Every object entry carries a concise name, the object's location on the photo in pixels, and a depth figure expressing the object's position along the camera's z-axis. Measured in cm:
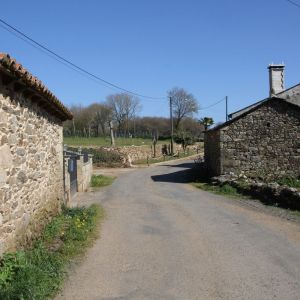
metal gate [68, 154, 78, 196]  1852
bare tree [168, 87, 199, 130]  8538
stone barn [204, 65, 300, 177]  2502
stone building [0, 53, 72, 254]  646
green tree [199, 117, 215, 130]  7394
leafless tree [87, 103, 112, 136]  7339
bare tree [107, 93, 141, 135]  7750
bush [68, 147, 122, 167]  4303
